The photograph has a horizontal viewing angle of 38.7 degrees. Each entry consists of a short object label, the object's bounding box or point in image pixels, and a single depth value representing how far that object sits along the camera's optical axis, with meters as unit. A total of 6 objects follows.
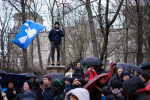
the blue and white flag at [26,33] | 10.73
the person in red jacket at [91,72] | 7.41
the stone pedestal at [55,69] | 11.00
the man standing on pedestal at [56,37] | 10.94
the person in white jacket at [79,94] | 4.07
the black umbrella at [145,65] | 9.83
